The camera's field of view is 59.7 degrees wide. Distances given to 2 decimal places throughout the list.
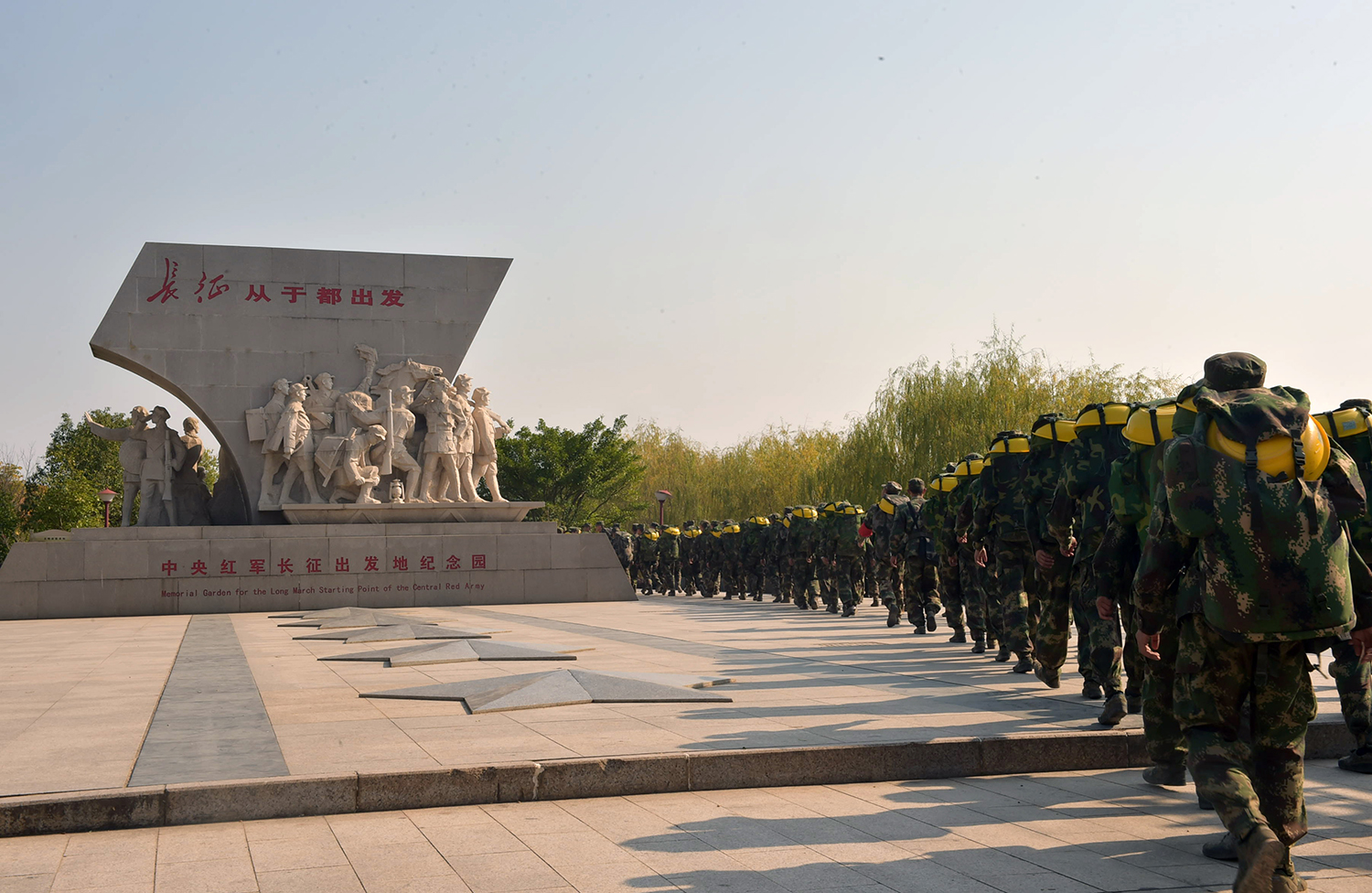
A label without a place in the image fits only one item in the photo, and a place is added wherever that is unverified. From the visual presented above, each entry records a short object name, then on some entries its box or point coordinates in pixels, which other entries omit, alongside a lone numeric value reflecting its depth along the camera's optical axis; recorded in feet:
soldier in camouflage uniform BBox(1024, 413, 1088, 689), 25.53
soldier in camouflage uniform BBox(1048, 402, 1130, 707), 23.30
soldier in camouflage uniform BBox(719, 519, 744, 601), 81.15
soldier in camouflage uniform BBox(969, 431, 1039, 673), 30.01
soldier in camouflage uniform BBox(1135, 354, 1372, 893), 12.62
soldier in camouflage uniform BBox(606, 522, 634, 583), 94.38
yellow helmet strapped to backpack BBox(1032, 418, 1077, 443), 25.38
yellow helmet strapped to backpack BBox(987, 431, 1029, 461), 31.81
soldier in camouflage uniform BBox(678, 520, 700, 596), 90.89
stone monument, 68.13
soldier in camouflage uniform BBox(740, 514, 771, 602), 76.84
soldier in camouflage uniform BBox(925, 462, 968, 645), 39.78
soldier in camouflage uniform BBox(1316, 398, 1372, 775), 18.75
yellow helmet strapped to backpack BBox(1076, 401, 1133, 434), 23.76
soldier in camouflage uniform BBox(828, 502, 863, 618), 56.90
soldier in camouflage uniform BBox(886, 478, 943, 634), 44.27
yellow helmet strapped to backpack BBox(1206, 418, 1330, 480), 12.78
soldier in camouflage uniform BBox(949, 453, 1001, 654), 35.55
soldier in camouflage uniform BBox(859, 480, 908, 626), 48.05
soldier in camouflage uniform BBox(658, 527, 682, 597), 94.02
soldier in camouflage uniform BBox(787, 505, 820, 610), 62.59
